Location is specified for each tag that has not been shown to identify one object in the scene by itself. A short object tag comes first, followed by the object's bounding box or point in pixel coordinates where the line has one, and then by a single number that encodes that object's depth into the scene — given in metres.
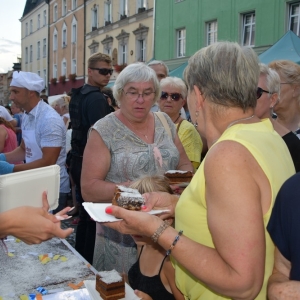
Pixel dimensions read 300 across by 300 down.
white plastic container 1.49
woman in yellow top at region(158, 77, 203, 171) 3.59
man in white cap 3.33
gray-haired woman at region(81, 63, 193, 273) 2.50
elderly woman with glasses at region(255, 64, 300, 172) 2.27
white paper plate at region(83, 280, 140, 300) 1.73
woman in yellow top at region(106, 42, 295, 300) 1.24
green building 13.96
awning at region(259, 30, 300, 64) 6.60
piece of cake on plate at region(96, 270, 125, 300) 1.70
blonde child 2.01
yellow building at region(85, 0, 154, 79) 21.27
